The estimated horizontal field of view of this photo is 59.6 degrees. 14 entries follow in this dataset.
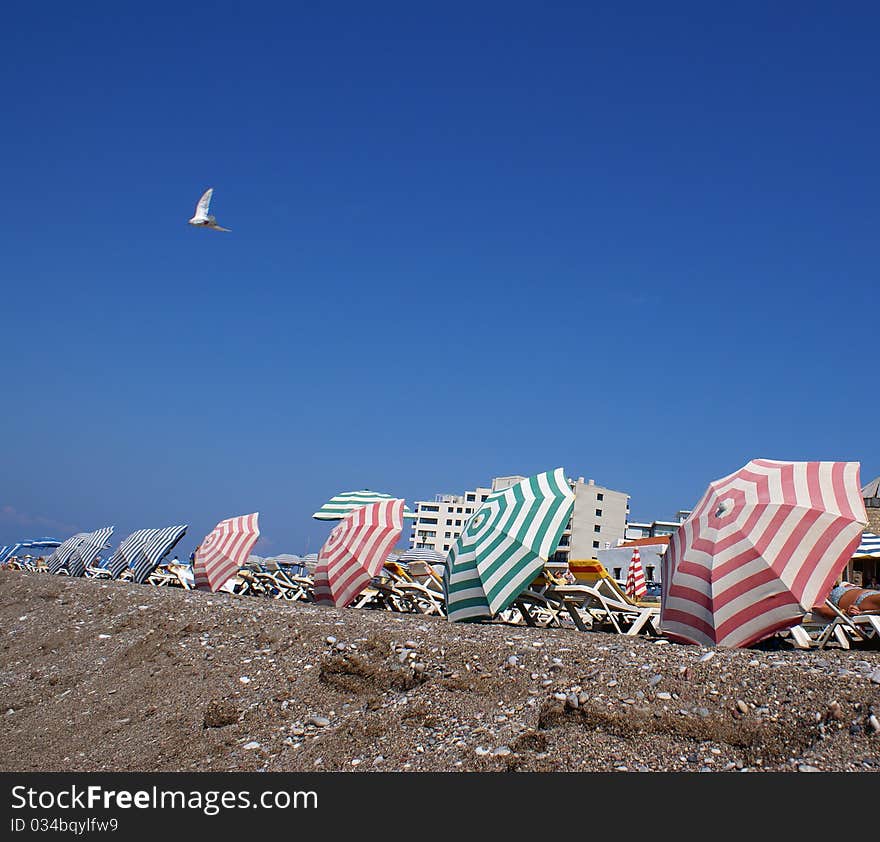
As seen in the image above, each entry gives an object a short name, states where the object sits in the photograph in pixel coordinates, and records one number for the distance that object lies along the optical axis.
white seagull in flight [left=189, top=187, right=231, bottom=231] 18.25
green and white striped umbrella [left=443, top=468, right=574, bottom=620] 8.49
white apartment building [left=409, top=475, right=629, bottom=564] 90.62
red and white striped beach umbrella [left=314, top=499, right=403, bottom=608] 11.20
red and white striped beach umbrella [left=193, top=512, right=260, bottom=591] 15.41
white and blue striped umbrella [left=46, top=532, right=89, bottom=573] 28.05
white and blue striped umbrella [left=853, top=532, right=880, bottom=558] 18.73
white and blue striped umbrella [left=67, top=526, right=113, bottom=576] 25.91
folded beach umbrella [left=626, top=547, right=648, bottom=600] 16.31
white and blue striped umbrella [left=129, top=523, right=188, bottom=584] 19.86
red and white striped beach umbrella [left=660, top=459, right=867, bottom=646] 6.34
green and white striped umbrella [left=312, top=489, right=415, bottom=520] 13.36
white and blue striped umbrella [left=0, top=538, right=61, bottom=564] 51.08
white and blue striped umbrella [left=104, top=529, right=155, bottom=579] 21.20
